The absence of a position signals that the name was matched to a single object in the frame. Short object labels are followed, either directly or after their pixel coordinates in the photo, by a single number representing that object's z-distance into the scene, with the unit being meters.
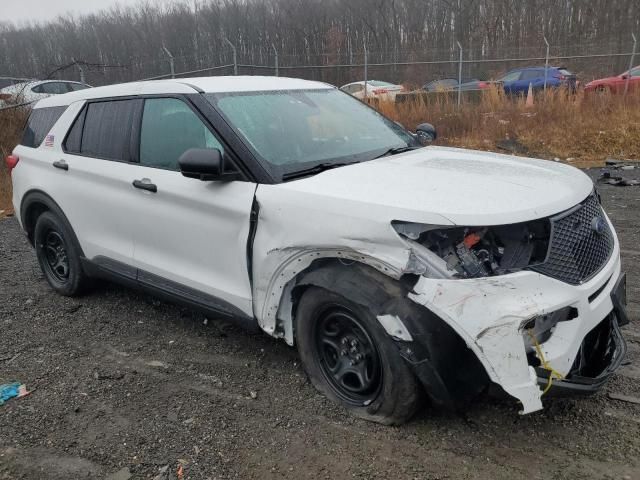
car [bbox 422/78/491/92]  14.22
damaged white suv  2.43
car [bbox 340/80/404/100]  14.96
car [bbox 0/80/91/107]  11.89
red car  12.44
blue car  13.80
